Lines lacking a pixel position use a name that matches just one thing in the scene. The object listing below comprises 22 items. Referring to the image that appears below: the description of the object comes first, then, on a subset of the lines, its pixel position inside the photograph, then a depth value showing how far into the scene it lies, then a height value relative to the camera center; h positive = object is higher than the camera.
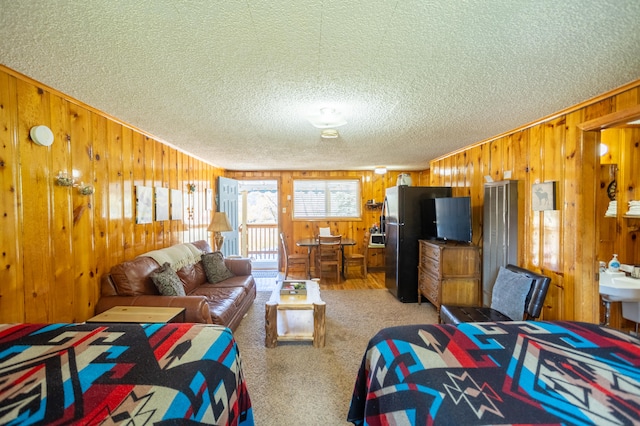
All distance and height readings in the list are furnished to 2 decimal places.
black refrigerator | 3.98 -0.38
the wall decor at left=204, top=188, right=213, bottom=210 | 4.89 +0.18
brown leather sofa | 2.23 -0.79
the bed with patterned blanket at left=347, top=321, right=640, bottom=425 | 0.91 -0.69
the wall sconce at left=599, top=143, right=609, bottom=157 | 2.74 +0.56
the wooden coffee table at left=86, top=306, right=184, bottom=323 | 1.95 -0.80
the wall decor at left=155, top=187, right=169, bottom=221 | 3.29 +0.07
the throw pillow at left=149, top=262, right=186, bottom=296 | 2.44 -0.69
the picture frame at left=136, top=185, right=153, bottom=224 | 2.95 +0.06
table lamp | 4.34 -0.29
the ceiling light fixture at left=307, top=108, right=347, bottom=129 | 2.32 +0.78
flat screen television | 3.22 -0.17
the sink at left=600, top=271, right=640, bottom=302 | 2.28 -0.73
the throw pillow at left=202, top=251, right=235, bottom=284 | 3.52 -0.80
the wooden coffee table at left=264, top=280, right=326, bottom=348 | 2.64 -1.12
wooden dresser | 3.29 -0.86
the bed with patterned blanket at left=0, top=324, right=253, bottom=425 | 0.89 -0.65
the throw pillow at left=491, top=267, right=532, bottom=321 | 2.32 -0.81
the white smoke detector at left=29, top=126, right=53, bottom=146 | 1.85 +0.53
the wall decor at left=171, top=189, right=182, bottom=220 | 3.65 +0.06
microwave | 5.76 -0.74
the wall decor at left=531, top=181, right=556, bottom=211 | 2.46 +0.07
